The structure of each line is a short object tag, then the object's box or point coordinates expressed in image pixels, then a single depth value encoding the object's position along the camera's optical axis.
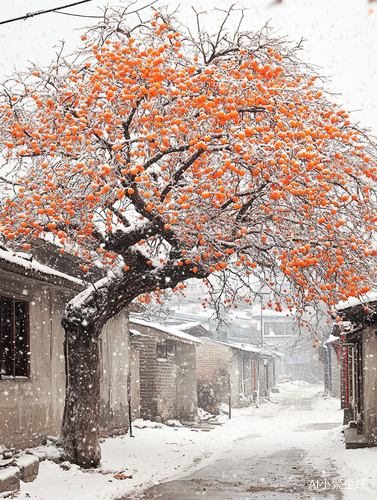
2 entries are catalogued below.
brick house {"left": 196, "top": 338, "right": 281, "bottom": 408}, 31.14
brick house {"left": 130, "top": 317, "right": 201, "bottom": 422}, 20.66
